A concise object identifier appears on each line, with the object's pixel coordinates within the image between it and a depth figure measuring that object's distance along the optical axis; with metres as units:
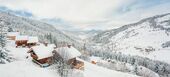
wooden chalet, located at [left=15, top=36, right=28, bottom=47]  38.34
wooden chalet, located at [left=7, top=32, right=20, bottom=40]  44.86
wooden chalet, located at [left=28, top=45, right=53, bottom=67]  25.34
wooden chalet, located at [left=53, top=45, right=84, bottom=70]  26.58
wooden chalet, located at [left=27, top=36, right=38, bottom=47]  40.09
